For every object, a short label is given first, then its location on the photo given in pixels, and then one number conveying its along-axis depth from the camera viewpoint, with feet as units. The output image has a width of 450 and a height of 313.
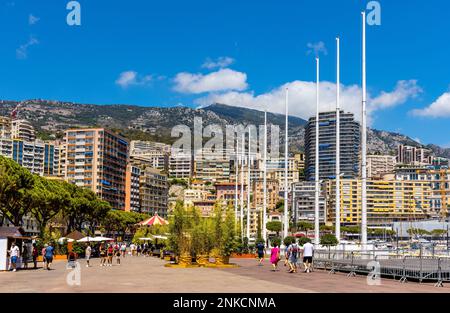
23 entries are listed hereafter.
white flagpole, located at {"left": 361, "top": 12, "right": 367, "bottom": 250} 115.81
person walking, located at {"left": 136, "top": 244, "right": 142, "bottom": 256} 228.31
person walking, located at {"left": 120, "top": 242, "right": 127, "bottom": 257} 195.92
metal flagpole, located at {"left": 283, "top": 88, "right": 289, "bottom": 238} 175.83
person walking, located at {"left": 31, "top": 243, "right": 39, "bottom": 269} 113.35
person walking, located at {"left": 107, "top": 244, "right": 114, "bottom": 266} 131.17
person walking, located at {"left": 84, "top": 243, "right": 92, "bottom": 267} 123.33
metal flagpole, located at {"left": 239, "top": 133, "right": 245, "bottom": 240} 236.14
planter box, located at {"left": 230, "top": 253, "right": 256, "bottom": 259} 182.56
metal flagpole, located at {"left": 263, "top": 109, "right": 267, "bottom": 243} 205.77
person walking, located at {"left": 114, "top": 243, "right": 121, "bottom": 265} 134.45
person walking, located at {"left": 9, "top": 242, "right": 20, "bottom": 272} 102.06
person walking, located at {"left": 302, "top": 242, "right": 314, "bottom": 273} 100.22
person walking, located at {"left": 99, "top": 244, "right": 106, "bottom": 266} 129.69
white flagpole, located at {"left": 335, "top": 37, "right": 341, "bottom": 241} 140.56
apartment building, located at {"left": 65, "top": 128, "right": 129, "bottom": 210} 590.14
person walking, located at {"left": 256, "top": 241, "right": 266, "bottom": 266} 132.61
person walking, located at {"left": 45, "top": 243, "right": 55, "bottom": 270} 108.27
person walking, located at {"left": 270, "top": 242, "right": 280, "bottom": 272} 107.34
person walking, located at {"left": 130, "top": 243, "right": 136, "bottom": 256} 217.15
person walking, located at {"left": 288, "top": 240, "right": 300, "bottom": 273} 98.51
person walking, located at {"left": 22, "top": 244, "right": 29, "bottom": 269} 113.60
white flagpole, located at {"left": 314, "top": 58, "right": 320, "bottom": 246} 148.56
